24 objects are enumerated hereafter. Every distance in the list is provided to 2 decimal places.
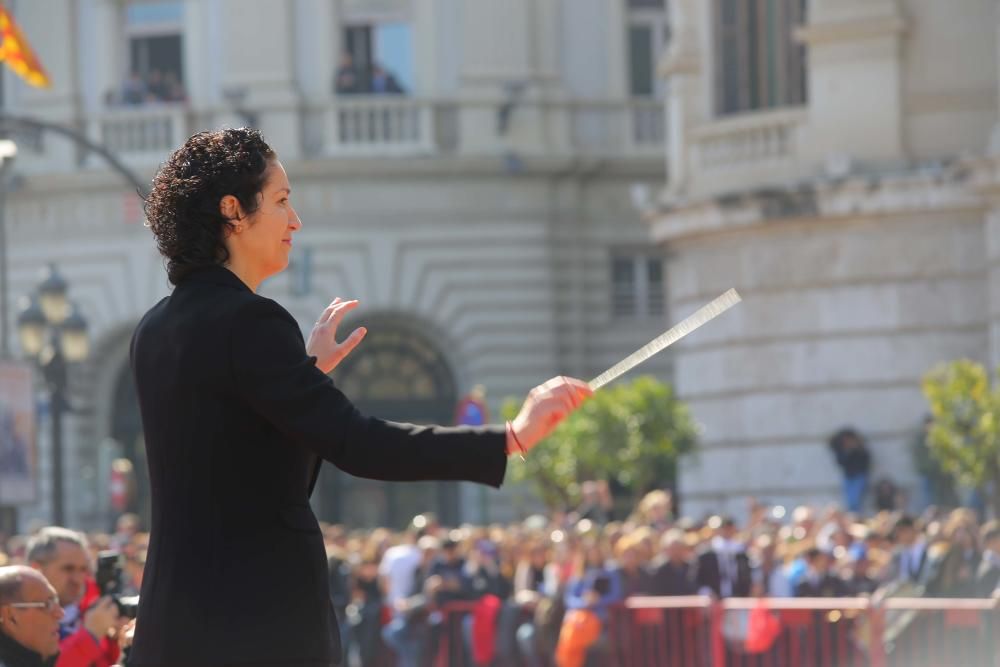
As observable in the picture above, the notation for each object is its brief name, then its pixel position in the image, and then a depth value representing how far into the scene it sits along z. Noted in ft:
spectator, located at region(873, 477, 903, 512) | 80.02
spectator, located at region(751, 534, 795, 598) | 59.77
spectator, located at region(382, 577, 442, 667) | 68.18
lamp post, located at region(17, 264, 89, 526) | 82.53
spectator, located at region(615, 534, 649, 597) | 61.52
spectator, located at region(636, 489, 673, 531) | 74.84
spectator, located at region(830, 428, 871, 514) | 81.41
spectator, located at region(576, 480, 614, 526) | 85.46
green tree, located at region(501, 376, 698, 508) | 93.09
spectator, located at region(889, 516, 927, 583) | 57.47
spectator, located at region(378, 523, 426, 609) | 72.23
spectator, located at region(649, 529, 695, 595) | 61.11
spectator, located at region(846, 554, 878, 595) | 57.72
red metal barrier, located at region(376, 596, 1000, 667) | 49.06
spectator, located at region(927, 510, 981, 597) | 53.52
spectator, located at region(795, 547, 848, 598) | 57.82
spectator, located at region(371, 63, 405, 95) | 127.85
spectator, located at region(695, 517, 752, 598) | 61.57
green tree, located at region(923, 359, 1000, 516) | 67.10
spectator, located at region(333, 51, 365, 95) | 127.24
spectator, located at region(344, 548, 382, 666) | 72.23
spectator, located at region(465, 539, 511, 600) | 68.44
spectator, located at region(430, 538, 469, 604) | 68.33
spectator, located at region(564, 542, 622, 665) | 60.03
